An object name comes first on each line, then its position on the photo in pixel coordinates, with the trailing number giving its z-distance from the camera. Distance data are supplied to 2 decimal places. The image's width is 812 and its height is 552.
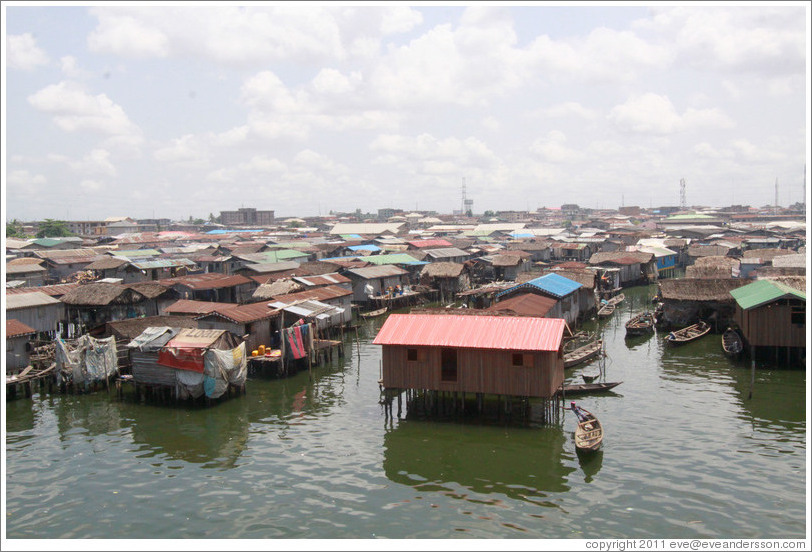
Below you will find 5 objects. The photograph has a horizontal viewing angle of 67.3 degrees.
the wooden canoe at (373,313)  51.82
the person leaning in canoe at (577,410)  24.75
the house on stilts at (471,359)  24.94
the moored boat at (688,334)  39.37
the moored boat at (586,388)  29.69
